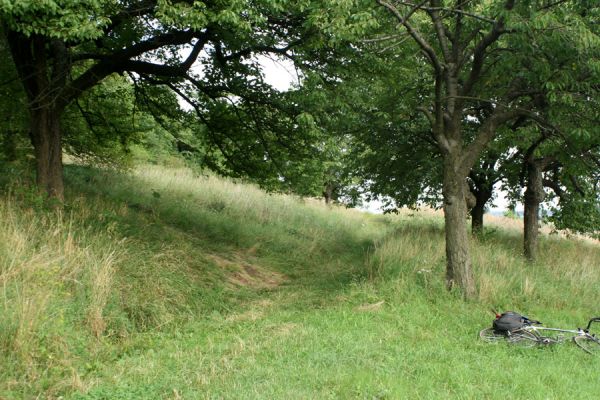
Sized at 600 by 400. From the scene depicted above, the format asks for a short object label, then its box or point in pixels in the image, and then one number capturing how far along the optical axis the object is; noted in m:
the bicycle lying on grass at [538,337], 5.97
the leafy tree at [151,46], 6.61
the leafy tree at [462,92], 7.50
